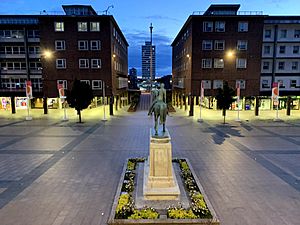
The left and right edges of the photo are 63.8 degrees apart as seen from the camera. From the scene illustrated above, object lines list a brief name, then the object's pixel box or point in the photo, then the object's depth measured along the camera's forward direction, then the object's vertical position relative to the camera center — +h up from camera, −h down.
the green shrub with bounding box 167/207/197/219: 8.26 -4.36
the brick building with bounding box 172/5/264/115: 37.25 +5.58
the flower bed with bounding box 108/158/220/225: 8.09 -4.38
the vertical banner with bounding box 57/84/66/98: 30.11 -0.34
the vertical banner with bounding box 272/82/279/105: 30.41 -0.56
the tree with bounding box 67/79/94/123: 27.67 -0.99
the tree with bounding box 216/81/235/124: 27.66 -1.09
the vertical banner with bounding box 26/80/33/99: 31.36 -0.36
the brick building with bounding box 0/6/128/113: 37.62 +5.75
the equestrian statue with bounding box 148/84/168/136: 10.55 -0.82
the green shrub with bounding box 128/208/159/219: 8.27 -4.39
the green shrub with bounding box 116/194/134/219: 8.32 -4.32
